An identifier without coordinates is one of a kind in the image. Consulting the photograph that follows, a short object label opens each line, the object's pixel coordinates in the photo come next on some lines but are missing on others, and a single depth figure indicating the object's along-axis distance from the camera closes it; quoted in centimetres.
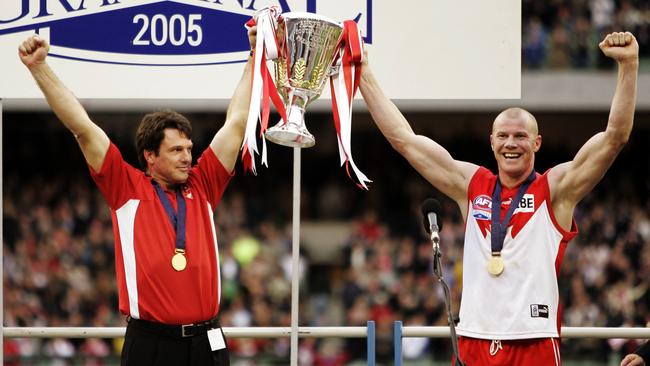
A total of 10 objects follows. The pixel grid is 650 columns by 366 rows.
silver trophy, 1161
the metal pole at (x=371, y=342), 1364
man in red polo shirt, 1123
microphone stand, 1065
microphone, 1088
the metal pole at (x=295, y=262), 1356
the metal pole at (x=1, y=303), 1384
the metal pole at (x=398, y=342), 1367
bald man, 1132
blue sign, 1406
